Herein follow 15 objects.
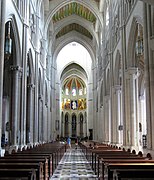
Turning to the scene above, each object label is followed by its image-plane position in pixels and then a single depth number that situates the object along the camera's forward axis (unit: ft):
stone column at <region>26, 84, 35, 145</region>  58.04
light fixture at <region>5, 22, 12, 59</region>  35.64
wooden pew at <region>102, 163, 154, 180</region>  14.20
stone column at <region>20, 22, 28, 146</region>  47.14
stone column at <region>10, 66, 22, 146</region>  43.90
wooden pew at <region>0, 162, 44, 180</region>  14.77
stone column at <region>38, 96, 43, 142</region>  71.37
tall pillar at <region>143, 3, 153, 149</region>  30.25
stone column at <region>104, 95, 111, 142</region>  71.24
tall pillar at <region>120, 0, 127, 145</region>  45.52
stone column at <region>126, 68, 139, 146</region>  43.97
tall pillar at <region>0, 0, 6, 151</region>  31.96
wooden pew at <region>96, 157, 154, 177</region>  20.37
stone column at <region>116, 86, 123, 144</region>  57.32
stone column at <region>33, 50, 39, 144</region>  62.87
